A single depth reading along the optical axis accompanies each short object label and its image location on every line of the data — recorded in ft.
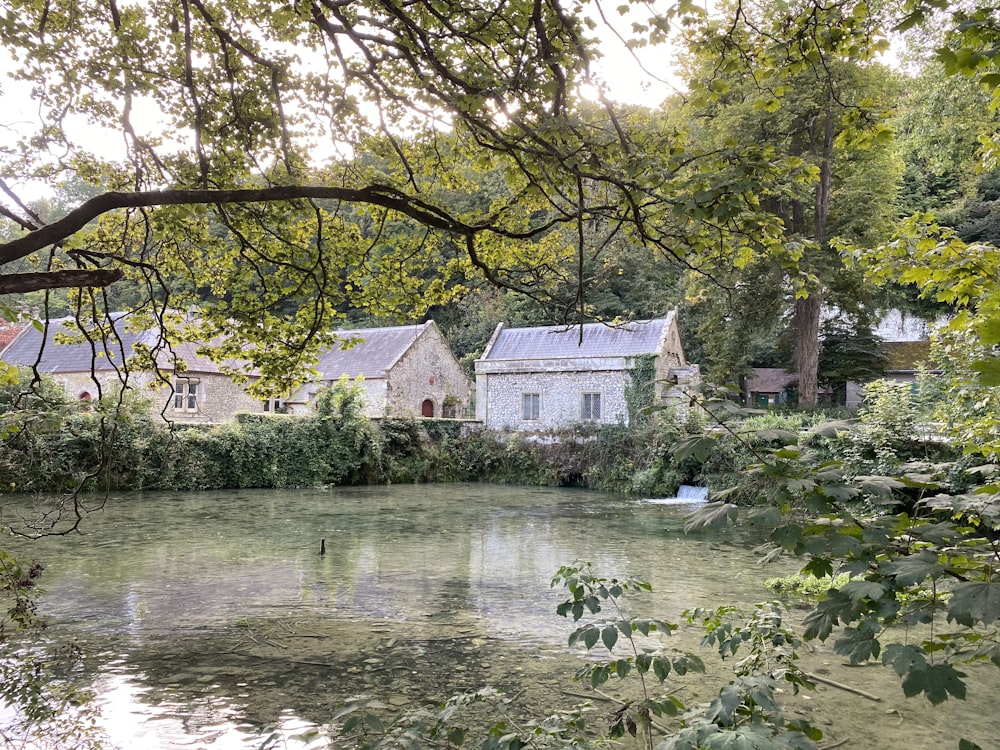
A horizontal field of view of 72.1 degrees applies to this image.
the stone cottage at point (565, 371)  89.71
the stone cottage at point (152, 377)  90.58
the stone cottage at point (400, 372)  101.91
